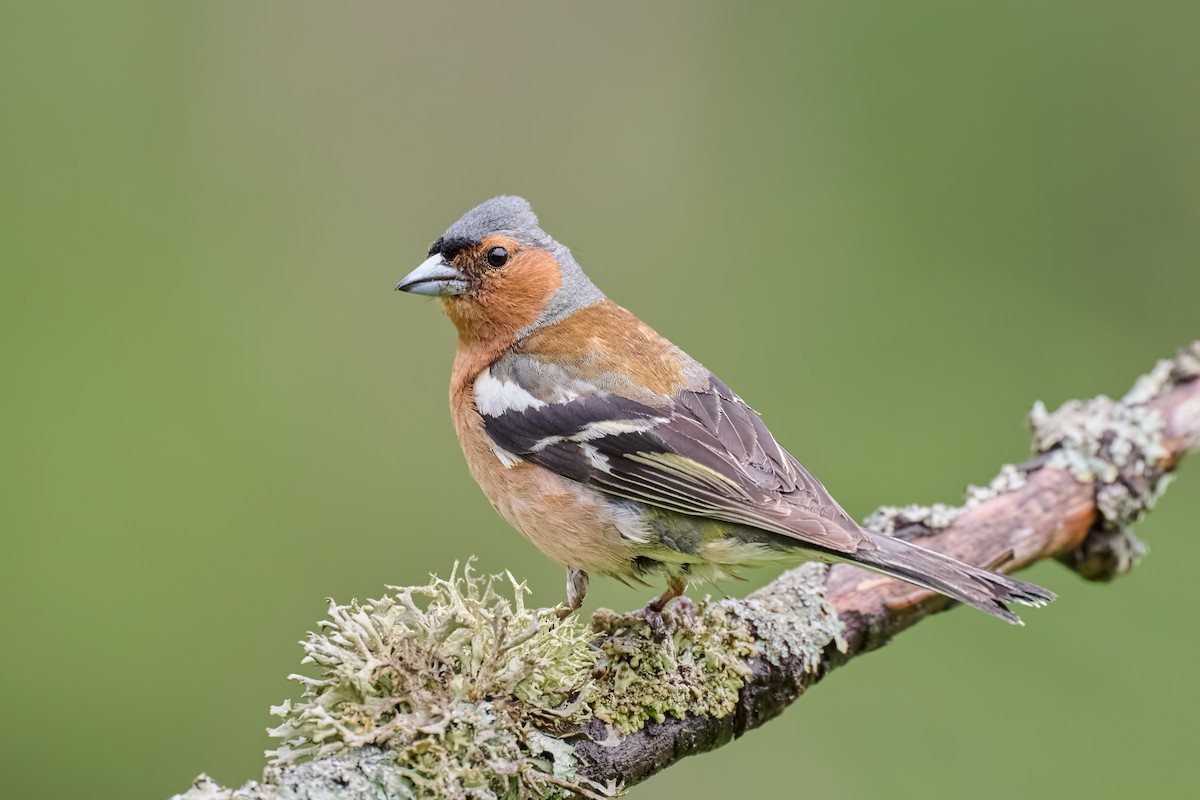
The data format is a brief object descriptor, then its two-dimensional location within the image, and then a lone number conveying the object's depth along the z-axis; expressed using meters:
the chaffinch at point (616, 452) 6.19
